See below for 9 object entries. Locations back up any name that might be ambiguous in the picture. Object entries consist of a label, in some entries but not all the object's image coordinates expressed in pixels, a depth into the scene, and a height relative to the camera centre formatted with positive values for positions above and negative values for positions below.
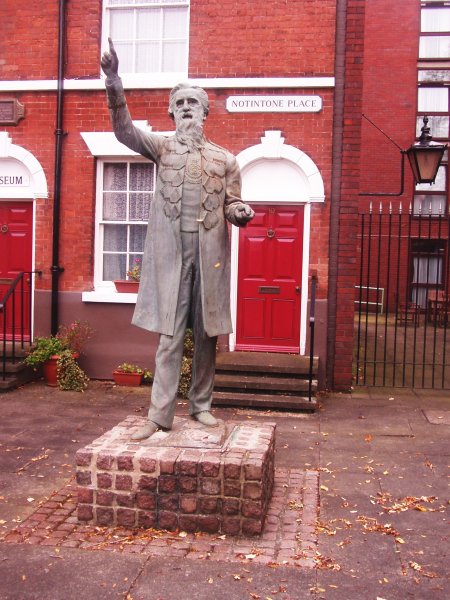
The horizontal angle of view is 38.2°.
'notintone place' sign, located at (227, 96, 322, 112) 8.77 +2.27
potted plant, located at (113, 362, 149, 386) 9.07 -1.52
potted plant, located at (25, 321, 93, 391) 8.85 -1.22
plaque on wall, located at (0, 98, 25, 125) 9.41 +2.21
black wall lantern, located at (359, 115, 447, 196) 8.52 +1.56
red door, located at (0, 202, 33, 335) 9.69 +0.32
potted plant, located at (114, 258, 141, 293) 9.24 -0.22
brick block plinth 4.03 -1.38
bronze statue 4.37 +0.16
